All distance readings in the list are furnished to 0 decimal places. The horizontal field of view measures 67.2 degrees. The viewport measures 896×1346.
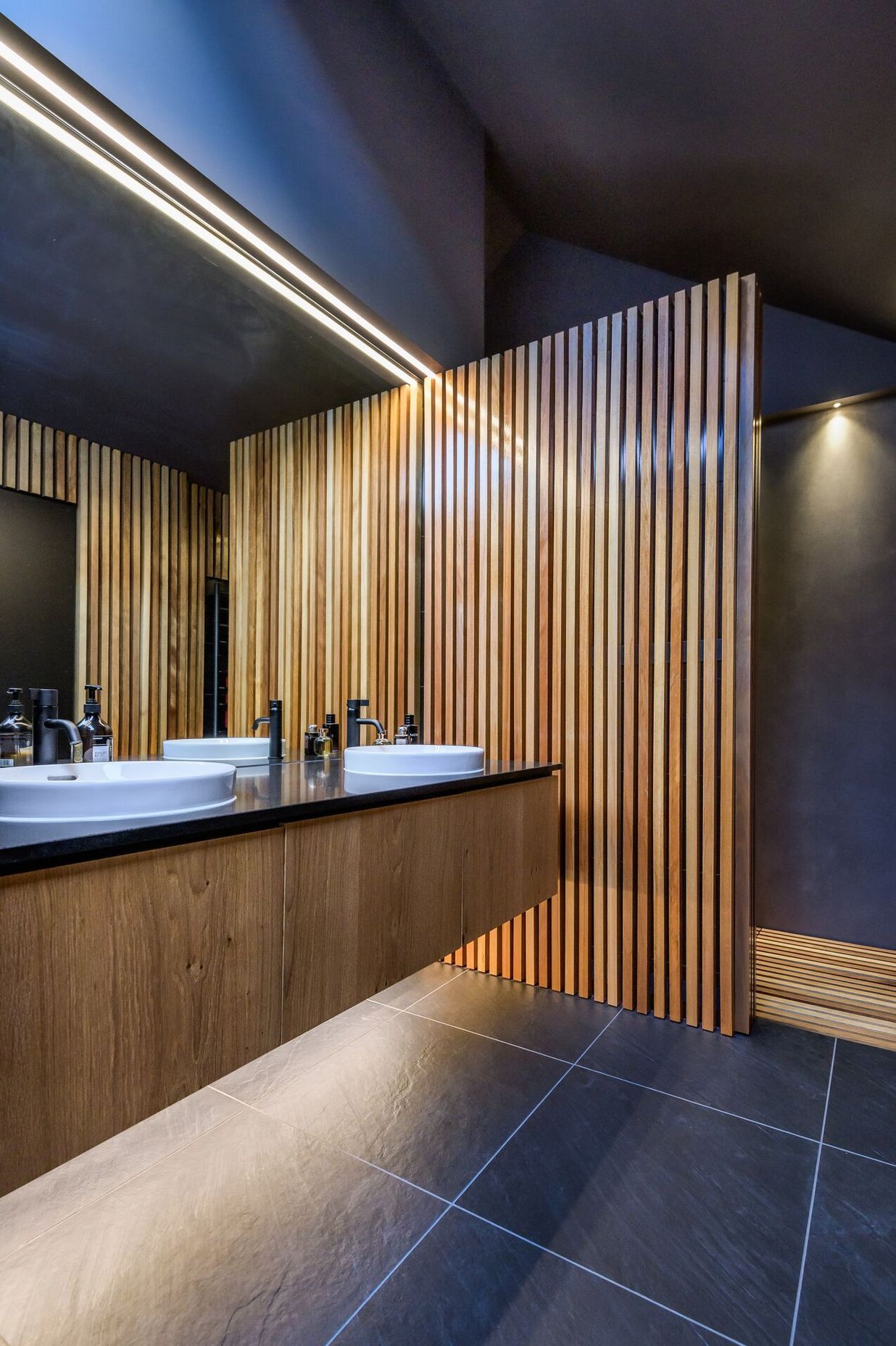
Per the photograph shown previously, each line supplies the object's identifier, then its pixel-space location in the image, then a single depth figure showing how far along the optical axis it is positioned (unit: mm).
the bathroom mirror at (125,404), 1675
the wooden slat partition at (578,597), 2396
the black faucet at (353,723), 2709
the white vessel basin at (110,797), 1104
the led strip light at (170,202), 1704
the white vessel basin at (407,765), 1924
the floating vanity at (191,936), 964
